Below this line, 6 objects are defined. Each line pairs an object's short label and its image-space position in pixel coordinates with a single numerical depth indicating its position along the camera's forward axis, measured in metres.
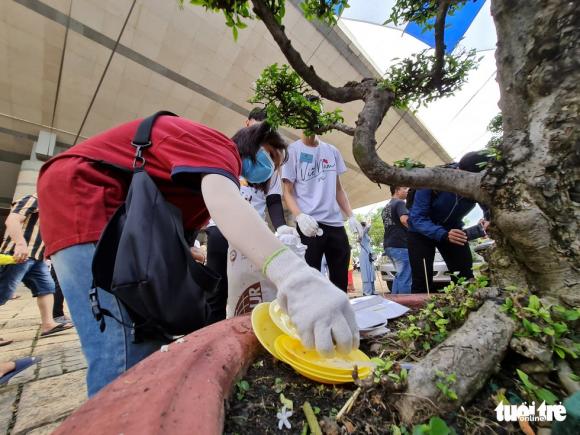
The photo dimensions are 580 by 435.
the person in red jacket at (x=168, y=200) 0.65
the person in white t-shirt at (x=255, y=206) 1.71
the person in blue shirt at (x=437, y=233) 1.96
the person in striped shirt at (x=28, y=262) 2.33
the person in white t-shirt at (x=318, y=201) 1.98
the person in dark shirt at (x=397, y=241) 3.47
